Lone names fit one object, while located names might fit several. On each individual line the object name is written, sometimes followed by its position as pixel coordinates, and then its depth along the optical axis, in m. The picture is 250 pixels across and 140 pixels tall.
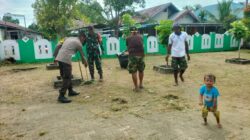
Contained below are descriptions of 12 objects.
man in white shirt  5.35
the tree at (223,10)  23.30
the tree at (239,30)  9.15
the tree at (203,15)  28.03
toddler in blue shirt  2.98
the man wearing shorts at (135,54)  5.04
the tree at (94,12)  26.36
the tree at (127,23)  10.24
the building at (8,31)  17.12
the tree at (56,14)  13.75
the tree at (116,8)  25.44
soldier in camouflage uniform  5.91
